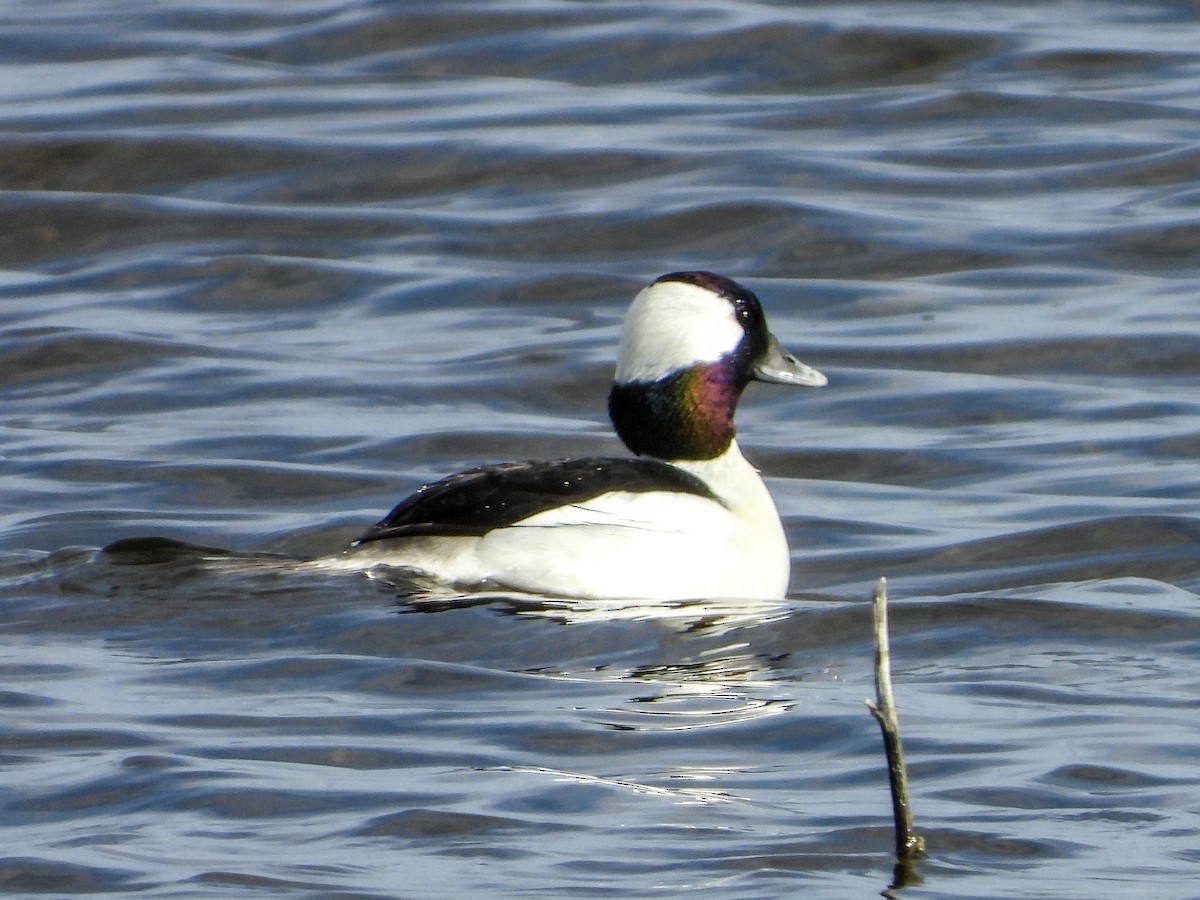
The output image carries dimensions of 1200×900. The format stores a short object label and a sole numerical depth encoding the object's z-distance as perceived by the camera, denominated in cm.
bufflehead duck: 1555
